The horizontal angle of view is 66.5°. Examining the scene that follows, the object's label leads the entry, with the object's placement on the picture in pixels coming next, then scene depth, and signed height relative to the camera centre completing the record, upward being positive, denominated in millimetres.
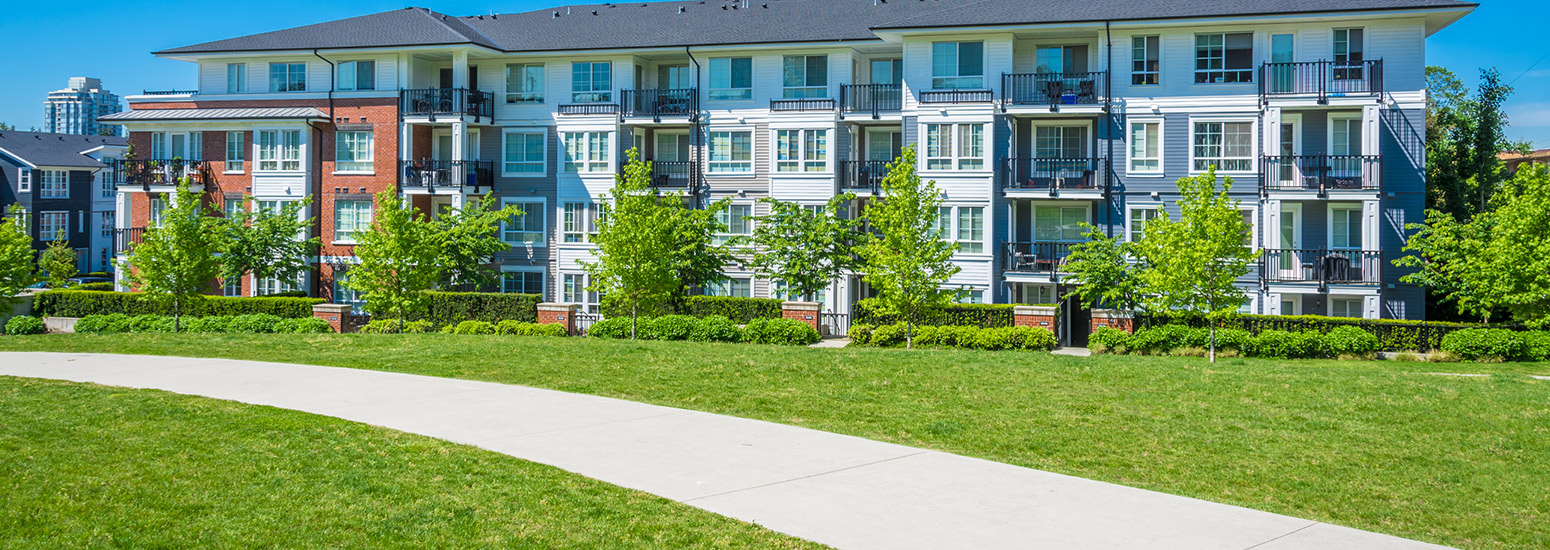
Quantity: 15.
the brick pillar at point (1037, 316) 30314 -994
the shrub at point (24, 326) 33562 -1612
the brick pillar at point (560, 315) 34250 -1200
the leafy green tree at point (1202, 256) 26578 +519
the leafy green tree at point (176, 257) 33562 +390
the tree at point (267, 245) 39531 +899
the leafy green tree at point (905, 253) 29047 +581
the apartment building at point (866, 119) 34125 +5172
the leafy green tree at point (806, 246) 35281 +893
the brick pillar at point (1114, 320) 29172 -1044
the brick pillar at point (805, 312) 33000 -1014
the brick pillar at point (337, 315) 34406 -1254
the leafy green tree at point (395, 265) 32000 +207
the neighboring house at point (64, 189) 73125 +5100
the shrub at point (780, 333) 30109 -1466
